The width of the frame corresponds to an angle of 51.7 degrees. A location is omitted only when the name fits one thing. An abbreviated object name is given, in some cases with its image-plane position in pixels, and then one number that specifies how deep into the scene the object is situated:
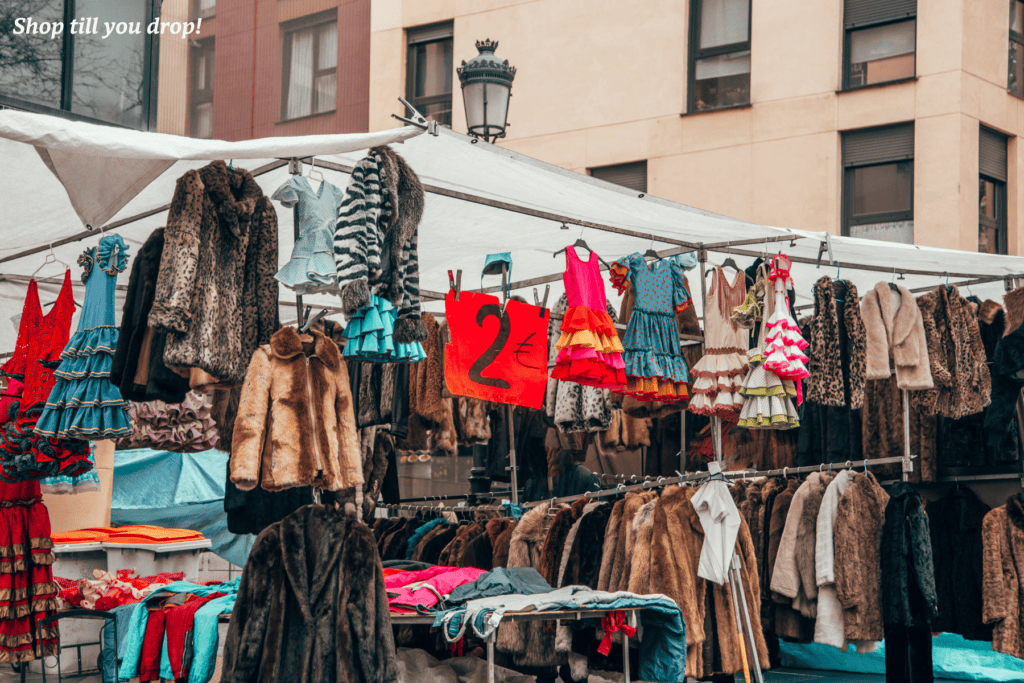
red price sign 7.71
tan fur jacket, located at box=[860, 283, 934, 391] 8.01
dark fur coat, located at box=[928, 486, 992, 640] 8.70
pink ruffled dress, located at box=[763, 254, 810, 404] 7.35
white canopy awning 5.36
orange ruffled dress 7.23
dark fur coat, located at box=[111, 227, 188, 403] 5.50
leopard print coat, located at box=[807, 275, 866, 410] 7.80
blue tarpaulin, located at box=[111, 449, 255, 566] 12.44
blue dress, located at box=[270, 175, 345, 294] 5.56
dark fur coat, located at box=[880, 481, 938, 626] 7.74
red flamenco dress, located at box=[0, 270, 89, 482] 6.80
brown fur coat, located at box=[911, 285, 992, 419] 8.30
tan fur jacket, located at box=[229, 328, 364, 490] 5.54
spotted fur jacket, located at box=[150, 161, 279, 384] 5.27
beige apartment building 13.06
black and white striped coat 5.41
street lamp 8.40
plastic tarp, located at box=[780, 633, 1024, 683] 9.52
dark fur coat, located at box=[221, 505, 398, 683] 5.68
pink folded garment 6.16
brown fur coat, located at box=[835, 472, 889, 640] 7.89
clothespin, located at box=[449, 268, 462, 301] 7.96
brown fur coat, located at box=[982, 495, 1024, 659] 8.07
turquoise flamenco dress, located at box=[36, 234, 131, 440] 6.07
